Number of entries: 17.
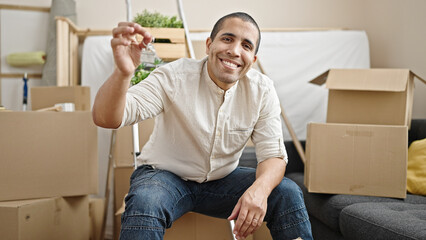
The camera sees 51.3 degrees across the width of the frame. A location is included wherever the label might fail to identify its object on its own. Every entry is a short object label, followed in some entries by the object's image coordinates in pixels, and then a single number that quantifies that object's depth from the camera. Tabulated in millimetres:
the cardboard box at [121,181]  2391
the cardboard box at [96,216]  2246
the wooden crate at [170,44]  2229
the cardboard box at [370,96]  1864
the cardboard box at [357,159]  1765
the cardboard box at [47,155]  1750
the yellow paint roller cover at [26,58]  2930
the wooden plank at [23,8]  3029
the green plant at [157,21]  2242
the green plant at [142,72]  2016
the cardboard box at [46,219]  1605
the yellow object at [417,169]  1844
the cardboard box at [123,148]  2451
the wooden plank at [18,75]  3021
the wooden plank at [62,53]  2797
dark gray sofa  1371
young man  1263
